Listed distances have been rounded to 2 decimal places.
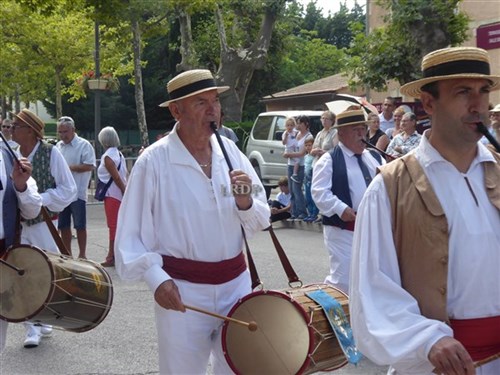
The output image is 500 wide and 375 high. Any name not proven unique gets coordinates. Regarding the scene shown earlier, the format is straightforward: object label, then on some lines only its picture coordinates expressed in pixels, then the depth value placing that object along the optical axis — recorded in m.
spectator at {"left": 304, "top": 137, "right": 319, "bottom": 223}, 14.24
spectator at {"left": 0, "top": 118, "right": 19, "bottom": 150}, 12.83
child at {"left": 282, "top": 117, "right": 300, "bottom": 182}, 15.20
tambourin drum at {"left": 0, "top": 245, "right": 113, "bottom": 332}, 5.27
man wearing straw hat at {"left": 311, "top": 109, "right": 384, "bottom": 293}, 6.91
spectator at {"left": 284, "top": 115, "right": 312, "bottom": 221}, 15.15
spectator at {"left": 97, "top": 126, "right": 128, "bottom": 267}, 11.30
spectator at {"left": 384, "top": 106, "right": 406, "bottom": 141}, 12.27
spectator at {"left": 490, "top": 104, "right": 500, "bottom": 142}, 9.62
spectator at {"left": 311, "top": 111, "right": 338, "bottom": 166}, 13.09
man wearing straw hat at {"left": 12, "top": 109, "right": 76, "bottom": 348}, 7.05
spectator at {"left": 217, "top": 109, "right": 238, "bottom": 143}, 12.92
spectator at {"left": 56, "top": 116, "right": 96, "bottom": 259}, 11.18
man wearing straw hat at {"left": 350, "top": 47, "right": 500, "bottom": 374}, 2.93
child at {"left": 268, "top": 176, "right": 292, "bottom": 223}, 15.65
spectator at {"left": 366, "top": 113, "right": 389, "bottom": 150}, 12.17
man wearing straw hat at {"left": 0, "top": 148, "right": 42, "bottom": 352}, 5.73
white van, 19.31
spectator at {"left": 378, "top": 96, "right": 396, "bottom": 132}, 13.51
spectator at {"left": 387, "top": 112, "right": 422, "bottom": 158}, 11.16
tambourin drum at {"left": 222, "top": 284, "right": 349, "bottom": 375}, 4.36
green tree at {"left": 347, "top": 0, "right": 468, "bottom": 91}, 15.70
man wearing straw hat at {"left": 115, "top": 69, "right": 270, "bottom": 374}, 4.38
